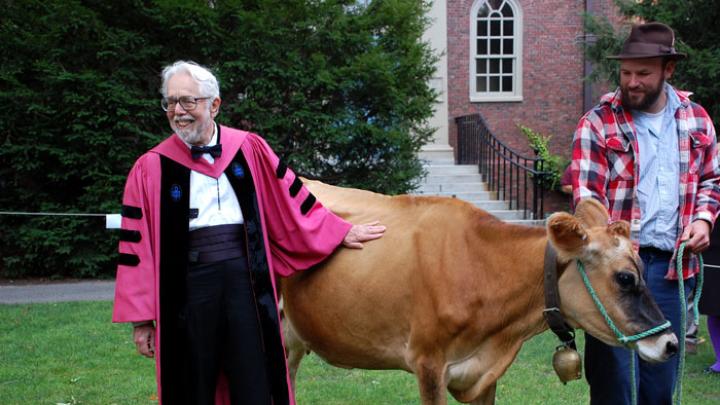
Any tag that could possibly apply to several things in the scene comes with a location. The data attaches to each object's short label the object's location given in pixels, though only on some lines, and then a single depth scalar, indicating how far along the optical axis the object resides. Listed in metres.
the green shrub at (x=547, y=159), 16.59
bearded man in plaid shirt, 3.70
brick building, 18.64
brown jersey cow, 3.36
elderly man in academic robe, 3.58
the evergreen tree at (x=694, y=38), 12.25
